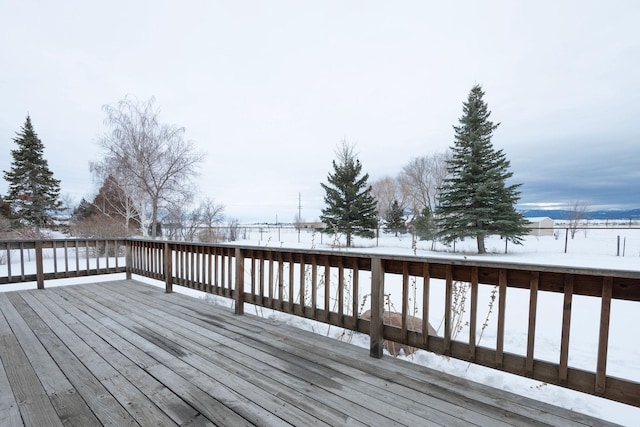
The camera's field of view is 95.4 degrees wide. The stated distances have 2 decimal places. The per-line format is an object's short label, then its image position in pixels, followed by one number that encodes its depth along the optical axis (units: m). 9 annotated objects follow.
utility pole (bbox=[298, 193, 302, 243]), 31.64
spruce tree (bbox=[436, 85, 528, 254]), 13.16
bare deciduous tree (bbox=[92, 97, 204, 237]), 11.66
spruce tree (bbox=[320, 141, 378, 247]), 17.28
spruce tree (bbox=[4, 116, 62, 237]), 16.67
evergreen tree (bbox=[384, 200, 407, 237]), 22.31
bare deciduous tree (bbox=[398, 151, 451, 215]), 24.08
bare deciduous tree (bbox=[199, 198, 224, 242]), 14.01
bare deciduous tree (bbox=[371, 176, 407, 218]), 27.53
